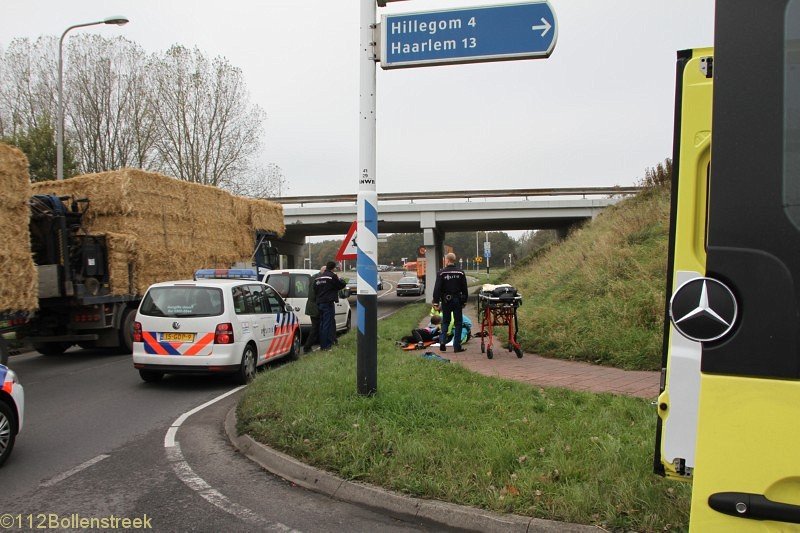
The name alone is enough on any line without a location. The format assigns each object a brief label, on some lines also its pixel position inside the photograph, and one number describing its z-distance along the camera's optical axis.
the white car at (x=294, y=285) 14.67
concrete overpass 29.38
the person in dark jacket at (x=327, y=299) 11.91
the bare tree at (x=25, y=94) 27.38
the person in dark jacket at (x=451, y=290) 10.61
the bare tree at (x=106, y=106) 28.75
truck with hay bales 9.80
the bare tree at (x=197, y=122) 31.61
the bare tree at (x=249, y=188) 35.53
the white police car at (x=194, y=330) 8.82
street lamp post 16.70
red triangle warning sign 11.06
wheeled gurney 10.13
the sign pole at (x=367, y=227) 6.45
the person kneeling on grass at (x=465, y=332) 11.97
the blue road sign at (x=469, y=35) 5.91
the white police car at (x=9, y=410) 5.29
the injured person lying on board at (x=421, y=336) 12.16
